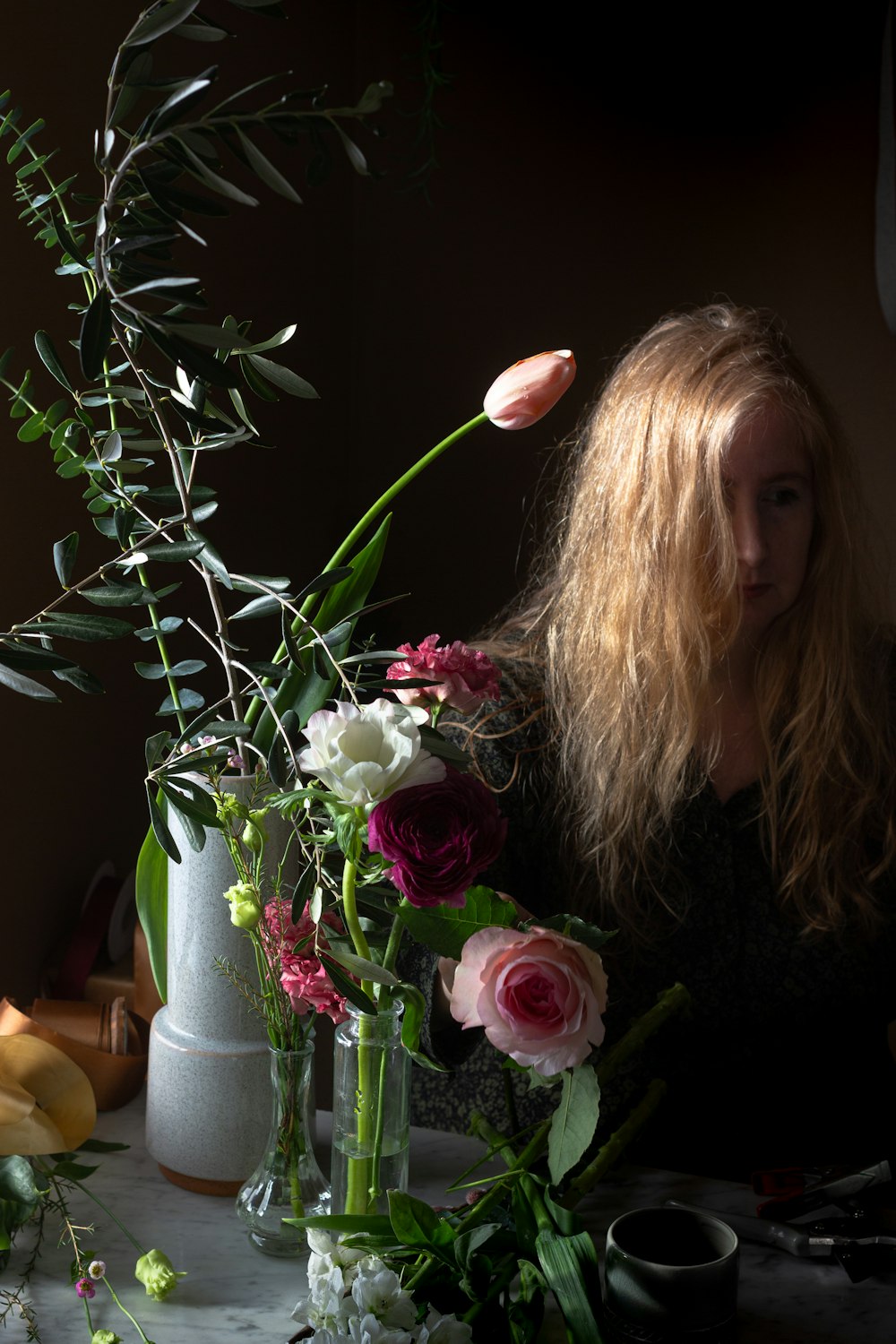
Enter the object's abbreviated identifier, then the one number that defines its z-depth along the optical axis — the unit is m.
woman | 1.21
